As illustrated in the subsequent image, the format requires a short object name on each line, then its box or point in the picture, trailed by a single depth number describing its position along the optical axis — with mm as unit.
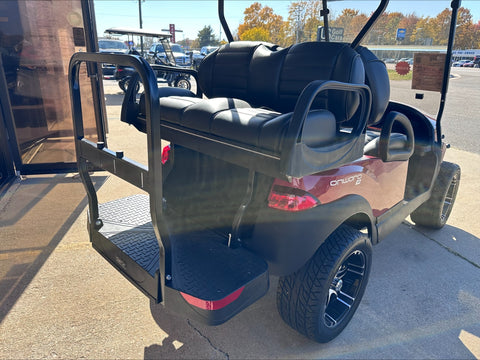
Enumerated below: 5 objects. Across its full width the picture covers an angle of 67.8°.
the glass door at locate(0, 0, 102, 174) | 4312
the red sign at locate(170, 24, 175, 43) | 32019
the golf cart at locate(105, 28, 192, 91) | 11078
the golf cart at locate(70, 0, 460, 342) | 1583
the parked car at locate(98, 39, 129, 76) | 16680
